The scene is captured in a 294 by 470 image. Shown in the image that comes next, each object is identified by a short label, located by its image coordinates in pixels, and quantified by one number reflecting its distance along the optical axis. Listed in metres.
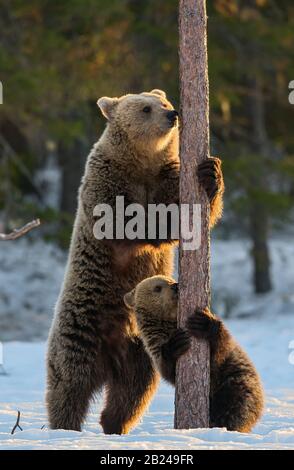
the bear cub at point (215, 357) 12.84
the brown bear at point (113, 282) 13.89
